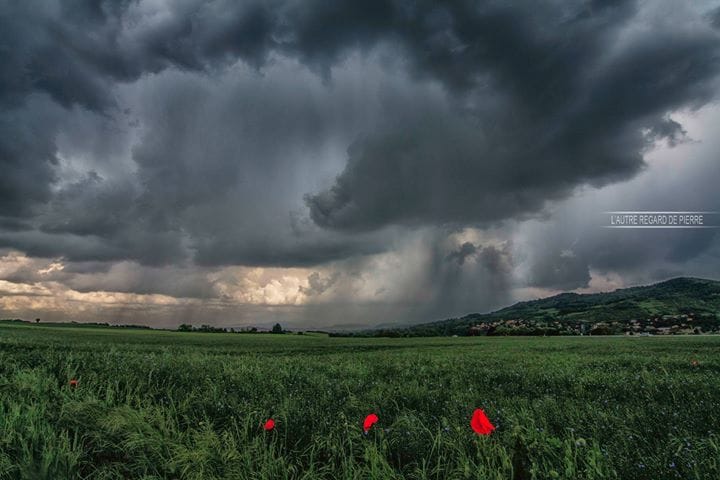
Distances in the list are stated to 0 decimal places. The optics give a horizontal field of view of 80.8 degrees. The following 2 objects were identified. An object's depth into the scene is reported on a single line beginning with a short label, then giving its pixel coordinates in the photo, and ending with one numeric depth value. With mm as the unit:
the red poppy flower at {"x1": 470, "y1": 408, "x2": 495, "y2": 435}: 3378
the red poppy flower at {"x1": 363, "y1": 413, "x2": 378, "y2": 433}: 4152
